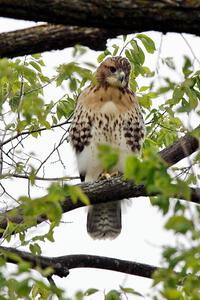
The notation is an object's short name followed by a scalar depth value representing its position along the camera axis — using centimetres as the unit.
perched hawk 1426
